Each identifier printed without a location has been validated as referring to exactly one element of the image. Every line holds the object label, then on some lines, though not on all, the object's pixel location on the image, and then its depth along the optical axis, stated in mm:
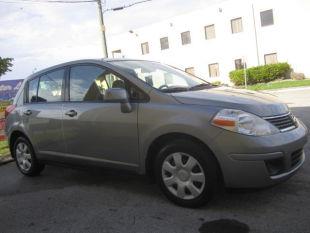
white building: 21518
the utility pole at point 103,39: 13556
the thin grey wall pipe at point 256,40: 22697
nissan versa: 2997
